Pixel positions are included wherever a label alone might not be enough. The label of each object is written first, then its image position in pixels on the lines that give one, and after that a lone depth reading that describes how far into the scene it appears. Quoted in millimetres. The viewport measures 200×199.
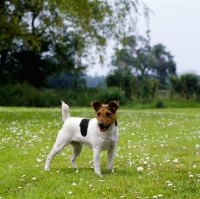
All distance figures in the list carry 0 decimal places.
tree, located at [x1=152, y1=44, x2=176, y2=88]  71875
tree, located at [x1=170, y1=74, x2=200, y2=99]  35791
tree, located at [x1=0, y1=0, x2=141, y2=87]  17750
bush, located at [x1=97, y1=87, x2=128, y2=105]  34031
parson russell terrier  6414
